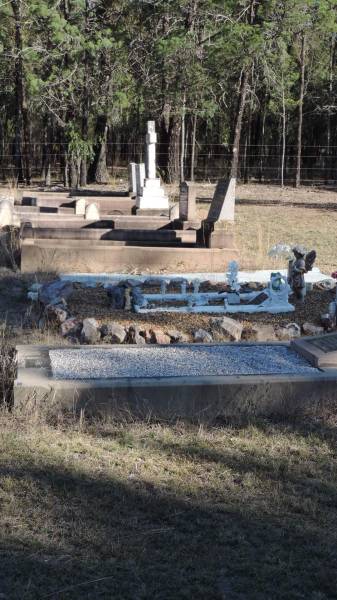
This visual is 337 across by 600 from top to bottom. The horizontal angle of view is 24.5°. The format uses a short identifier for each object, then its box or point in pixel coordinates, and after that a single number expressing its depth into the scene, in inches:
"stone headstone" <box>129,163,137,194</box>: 800.3
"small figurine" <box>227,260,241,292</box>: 358.0
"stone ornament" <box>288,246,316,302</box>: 340.8
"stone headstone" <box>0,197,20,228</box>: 567.9
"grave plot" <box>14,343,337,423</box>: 202.1
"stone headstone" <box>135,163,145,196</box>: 743.6
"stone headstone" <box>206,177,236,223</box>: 482.0
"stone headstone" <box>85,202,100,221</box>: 584.1
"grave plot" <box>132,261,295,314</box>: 328.8
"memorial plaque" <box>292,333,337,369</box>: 222.5
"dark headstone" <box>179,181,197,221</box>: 546.3
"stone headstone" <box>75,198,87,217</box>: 642.2
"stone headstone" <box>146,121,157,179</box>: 736.3
